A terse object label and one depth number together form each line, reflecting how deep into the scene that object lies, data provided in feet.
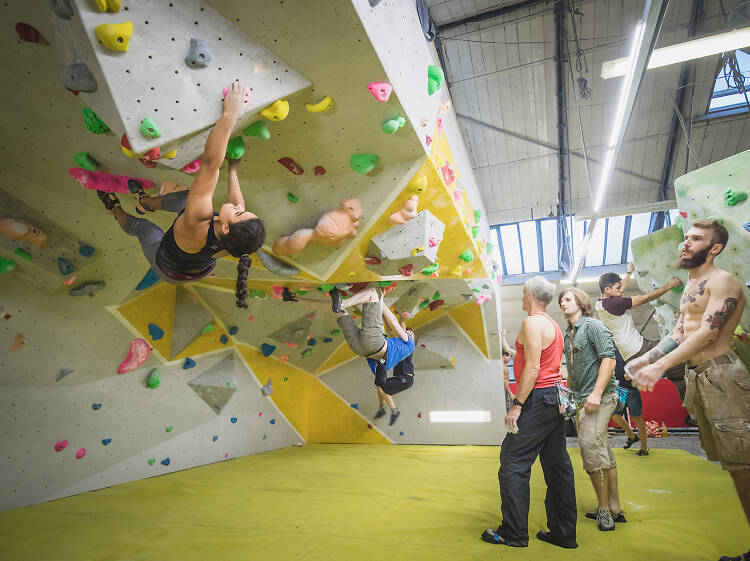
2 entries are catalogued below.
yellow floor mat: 6.34
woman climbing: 5.51
